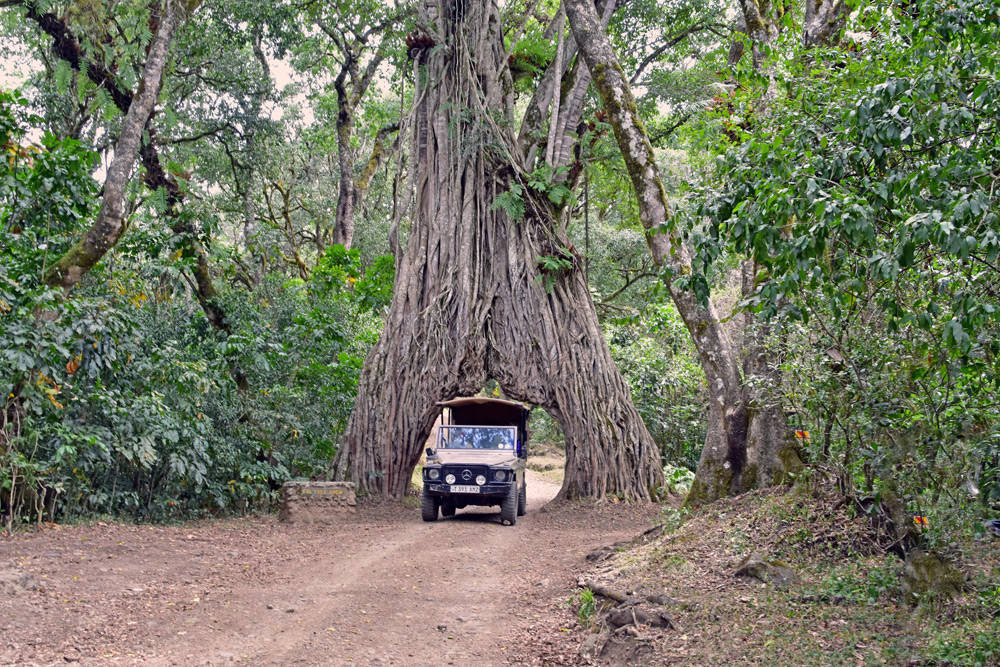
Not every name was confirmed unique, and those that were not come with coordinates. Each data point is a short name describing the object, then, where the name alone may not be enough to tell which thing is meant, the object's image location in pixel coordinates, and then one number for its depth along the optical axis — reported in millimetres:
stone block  12016
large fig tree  13836
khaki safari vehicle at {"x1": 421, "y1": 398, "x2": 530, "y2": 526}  12102
